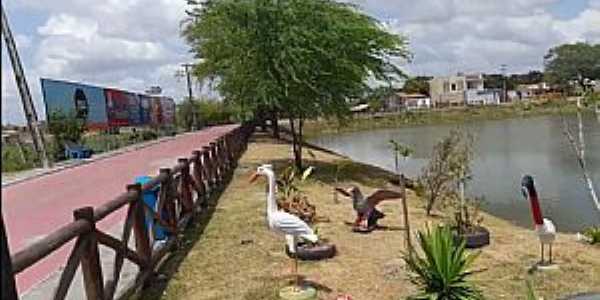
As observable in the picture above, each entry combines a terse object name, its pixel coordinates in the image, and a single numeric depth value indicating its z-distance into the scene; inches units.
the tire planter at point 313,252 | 324.5
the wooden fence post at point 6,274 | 67.7
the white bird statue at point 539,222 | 320.8
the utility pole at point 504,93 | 3959.2
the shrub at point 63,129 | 1181.4
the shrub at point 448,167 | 467.8
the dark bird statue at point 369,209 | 402.9
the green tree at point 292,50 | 716.7
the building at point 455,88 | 4085.1
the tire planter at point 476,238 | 363.3
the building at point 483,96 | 3873.5
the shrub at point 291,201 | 401.1
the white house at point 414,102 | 3402.1
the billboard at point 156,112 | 2153.1
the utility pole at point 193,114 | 2736.2
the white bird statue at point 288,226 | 275.0
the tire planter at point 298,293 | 262.7
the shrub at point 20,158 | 1013.8
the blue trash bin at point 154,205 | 315.9
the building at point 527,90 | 3578.5
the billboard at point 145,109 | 1958.7
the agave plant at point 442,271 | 241.3
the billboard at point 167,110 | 2409.7
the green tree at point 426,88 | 4244.6
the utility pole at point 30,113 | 978.7
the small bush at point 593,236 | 397.1
